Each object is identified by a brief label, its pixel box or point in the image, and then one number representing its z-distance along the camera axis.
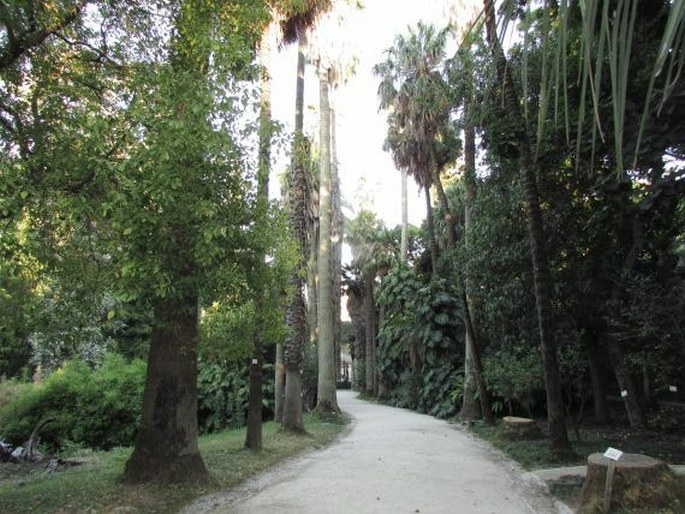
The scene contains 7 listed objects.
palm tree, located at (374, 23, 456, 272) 25.47
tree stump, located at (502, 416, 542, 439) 16.12
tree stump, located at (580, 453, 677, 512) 7.37
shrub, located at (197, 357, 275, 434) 23.05
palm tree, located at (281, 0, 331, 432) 17.11
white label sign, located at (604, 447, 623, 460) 7.31
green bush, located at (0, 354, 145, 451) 18.06
